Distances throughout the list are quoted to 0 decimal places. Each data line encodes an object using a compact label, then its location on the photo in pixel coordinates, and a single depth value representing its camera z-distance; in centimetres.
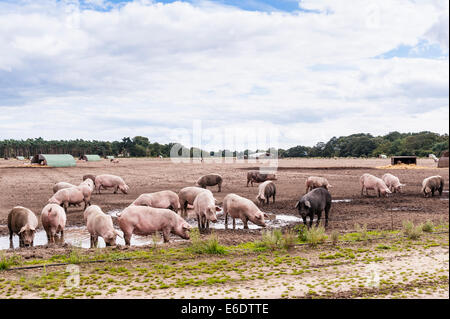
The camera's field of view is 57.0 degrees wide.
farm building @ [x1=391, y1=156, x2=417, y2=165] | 4066
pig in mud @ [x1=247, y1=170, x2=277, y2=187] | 2855
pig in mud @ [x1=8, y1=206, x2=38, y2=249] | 1206
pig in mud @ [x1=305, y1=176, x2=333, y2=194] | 2347
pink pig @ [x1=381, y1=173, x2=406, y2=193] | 2402
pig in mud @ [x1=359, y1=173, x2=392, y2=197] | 2242
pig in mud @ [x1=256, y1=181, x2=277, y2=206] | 2013
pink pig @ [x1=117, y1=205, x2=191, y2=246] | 1155
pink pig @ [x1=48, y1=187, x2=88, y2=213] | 1744
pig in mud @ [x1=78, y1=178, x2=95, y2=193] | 1931
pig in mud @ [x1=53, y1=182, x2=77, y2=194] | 2015
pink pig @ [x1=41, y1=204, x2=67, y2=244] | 1238
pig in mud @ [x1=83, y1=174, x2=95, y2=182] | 2644
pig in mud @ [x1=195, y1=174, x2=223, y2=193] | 2594
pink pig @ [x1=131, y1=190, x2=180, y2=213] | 1508
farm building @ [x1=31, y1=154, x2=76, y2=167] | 4549
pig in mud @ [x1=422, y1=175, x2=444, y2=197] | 2230
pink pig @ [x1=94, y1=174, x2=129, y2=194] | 2483
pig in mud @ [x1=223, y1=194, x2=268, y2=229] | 1402
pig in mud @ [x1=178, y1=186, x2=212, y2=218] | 1706
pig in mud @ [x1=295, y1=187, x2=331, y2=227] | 1345
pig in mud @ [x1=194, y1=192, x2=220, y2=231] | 1342
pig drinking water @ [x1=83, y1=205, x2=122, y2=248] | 1115
